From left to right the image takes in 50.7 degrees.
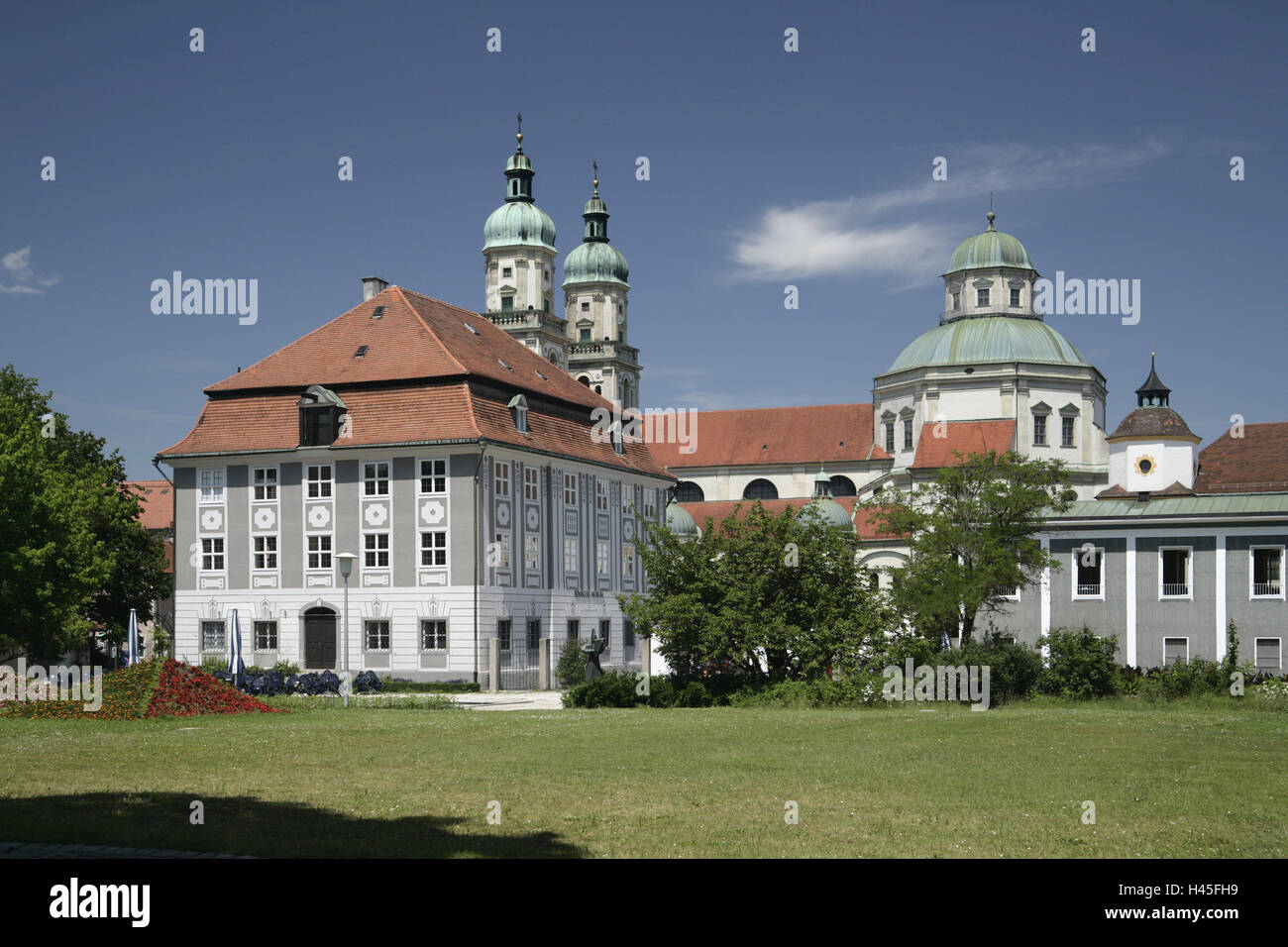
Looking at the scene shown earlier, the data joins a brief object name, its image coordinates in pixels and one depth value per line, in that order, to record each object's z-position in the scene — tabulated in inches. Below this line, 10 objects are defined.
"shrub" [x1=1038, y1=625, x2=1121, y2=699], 1253.1
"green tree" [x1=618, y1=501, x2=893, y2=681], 1201.4
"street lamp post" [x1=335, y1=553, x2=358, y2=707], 1333.7
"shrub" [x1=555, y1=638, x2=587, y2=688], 1690.5
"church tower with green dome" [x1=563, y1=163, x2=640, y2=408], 4527.6
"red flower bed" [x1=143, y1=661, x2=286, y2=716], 988.6
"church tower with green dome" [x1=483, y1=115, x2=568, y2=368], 4276.6
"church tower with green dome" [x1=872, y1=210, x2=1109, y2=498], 3486.7
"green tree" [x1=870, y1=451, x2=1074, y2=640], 1737.2
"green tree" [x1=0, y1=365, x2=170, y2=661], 1573.6
